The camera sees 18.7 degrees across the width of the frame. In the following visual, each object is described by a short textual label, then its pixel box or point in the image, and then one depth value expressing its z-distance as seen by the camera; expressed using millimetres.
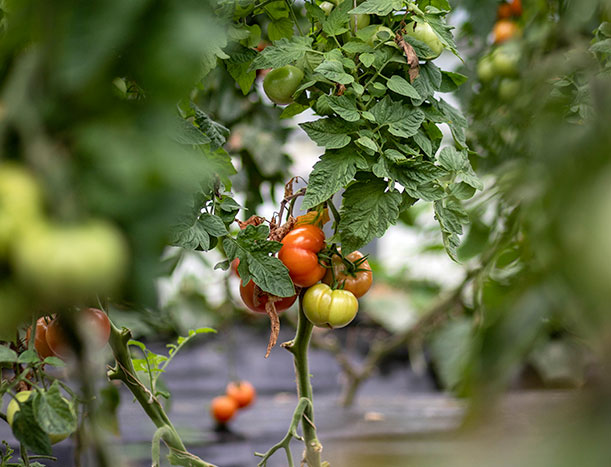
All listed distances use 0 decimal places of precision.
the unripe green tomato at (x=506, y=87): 2703
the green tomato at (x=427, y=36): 2138
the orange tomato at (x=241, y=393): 3409
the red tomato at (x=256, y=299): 2186
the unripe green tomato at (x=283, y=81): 2156
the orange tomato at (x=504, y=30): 3171
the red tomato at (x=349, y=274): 2200
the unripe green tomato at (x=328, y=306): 2154
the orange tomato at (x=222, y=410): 3137
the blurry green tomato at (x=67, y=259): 994
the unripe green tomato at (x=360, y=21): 2170
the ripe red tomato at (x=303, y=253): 2159
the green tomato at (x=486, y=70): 2849
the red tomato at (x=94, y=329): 2045
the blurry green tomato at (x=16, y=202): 1033
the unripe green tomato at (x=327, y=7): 2204
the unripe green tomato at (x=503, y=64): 2777
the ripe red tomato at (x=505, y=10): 3418
